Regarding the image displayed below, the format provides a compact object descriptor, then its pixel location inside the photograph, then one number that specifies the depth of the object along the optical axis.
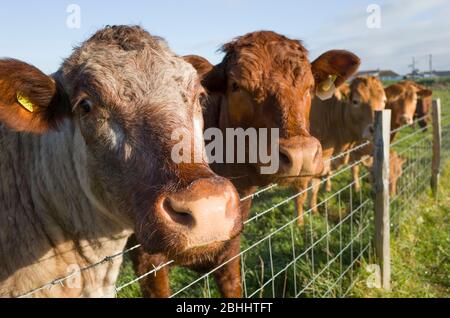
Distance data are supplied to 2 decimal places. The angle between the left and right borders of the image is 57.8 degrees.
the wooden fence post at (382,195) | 4.11
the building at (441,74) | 46.04
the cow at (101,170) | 1.74
